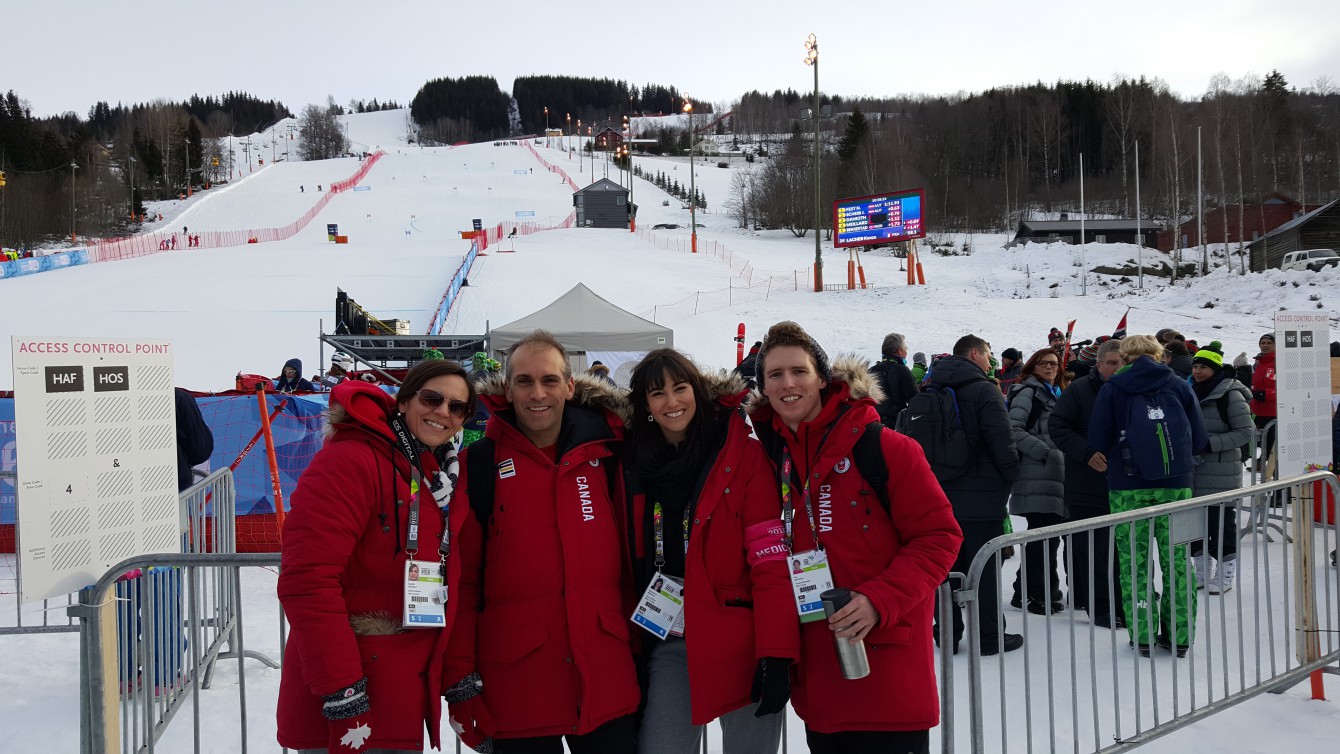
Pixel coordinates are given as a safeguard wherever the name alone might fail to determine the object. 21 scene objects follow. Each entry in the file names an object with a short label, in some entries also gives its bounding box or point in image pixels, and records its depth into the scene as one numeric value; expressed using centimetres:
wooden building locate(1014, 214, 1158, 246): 5247
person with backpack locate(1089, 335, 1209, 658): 481
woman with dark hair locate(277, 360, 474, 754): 228
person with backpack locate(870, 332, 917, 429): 759
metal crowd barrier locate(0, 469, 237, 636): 518
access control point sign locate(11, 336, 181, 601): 293
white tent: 1410
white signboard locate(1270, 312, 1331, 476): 532
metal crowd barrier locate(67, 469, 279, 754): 295
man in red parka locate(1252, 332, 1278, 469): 923
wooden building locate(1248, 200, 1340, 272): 3809
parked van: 2623
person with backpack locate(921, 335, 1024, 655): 505
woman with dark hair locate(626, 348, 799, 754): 251
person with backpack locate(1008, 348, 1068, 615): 607
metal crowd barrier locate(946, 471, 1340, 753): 355
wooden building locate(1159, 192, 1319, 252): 5131
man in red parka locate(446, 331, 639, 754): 251
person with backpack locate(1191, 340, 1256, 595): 621
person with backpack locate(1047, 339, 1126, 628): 570
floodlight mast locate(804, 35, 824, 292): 3006
